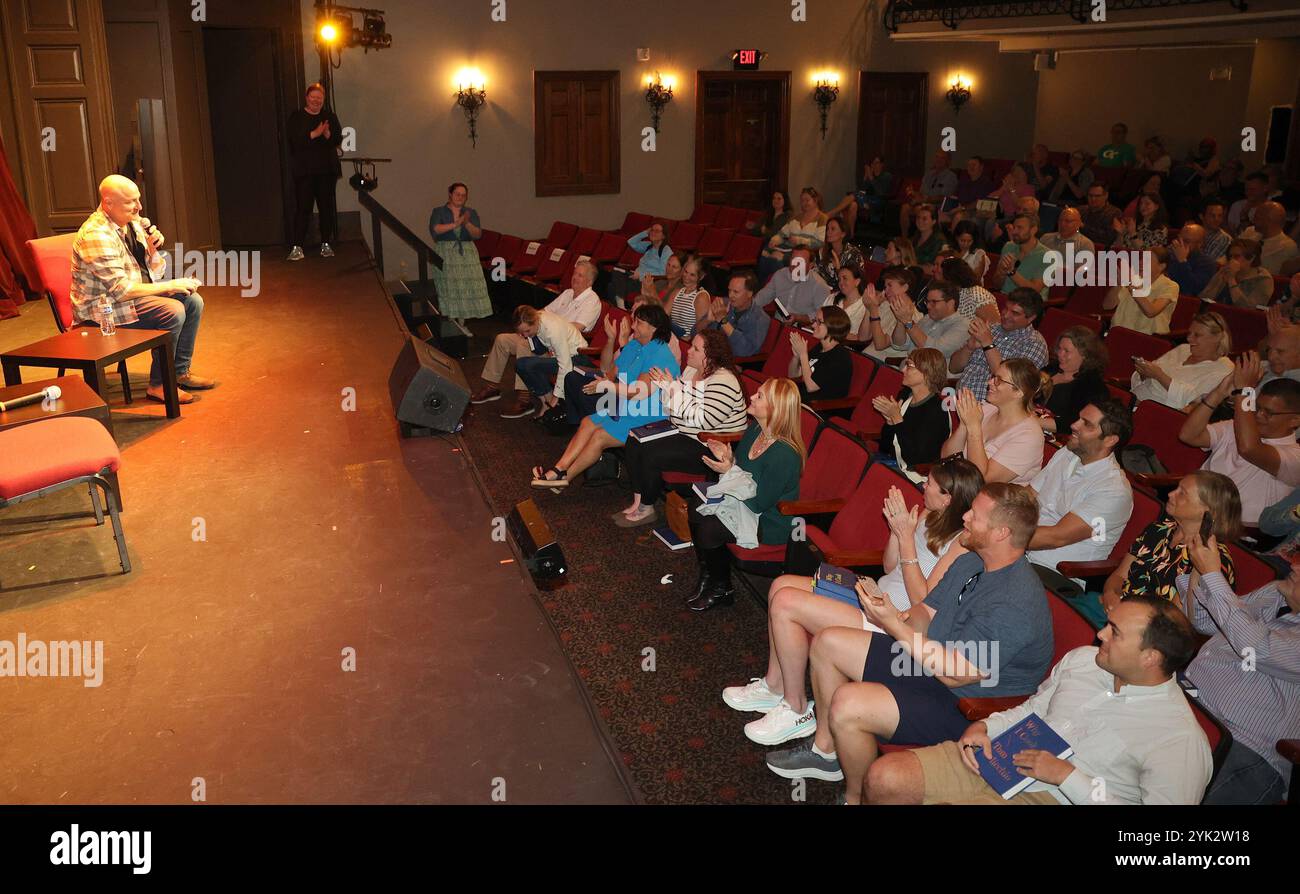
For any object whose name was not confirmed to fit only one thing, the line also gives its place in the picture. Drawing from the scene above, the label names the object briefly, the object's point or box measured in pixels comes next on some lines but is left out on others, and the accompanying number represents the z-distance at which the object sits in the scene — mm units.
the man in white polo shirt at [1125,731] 2512
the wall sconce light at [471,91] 11469
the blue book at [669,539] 5035
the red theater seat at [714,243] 10539
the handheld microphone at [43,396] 4523
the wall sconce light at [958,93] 14023
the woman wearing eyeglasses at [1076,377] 5031
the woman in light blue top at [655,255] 8945
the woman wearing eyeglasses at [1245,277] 6883
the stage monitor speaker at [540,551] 4461
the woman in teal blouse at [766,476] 4258
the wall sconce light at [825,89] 13258
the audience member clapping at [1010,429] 4148
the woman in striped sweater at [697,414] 5086
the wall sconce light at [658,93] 12414
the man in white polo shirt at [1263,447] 4020
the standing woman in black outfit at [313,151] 9289
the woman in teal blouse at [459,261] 8977
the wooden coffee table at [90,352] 5109
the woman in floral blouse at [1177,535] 3162
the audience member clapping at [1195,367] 5066
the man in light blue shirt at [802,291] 7582
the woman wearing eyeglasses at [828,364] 5645
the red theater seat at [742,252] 10133
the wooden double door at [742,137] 12938
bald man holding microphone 5637
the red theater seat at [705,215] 12312
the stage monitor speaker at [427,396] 5535
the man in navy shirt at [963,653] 2980
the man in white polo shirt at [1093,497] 3705
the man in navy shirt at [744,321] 6609
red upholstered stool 3869
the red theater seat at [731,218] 11693
